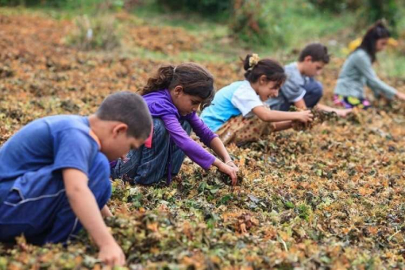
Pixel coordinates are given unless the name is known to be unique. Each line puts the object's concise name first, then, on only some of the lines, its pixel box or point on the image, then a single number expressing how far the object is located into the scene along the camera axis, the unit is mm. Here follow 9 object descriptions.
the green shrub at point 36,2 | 15736
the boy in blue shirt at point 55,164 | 2721
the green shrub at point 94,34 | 10648
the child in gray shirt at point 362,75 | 8492
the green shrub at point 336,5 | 18064
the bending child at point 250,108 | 5492
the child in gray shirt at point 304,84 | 6758
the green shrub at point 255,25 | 12836
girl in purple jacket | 4098
